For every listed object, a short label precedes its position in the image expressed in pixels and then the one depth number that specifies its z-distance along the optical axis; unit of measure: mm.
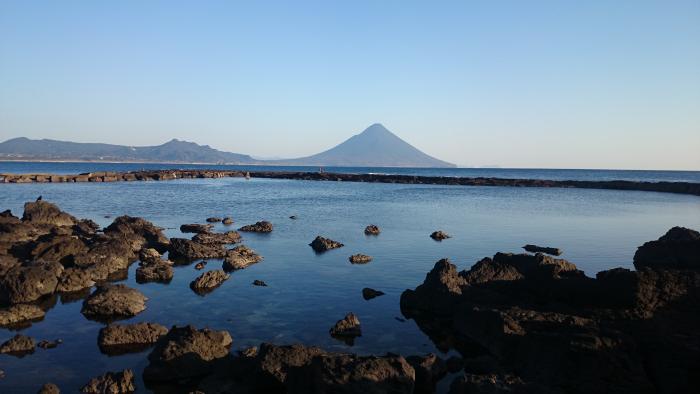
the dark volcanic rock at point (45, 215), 35156
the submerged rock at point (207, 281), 21359
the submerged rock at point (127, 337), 14773
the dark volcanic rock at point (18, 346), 14299
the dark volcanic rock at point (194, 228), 37631
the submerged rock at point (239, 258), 25422
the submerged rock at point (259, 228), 38469
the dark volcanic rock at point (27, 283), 19156
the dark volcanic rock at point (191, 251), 28125
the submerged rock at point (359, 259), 27234
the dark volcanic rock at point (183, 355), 12828
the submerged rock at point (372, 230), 38159
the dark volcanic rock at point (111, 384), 11867
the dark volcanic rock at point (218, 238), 31875
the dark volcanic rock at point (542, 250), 29808
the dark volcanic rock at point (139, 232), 30312
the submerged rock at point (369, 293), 20414
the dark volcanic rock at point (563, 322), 11422
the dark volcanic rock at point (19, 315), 16859
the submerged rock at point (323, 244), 30875
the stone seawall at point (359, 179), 96375
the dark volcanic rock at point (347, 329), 16000
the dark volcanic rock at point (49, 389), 11398
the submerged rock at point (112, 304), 17906
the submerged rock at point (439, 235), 35469
